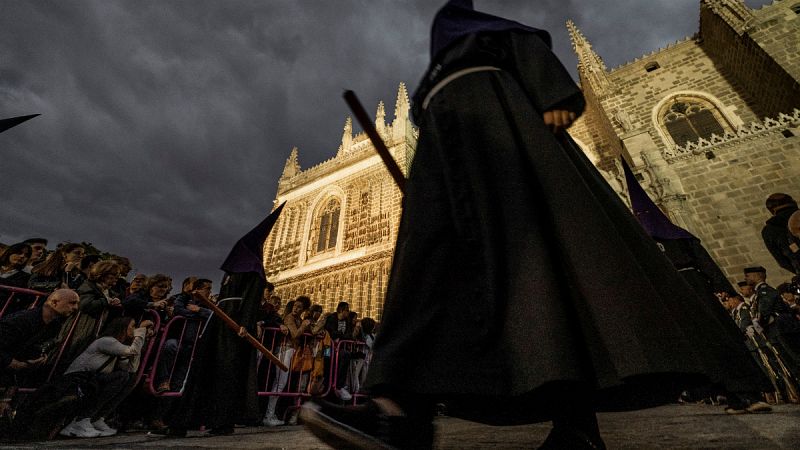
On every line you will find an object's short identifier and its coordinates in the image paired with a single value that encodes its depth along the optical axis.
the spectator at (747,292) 5.23
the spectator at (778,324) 4.46
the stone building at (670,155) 9.21
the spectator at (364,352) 6.28
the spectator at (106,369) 3.07
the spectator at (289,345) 4.54
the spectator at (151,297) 3.76
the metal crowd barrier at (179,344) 3.61
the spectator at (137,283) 4.53
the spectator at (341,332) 5.68
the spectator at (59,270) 3.45
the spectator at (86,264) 3.87
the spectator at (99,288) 3.33
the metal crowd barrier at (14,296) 2.94
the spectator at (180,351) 3.83
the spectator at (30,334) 2.63
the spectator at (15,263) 3.44
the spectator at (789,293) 5.10
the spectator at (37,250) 3.91
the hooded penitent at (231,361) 3.18
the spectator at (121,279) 4.09
